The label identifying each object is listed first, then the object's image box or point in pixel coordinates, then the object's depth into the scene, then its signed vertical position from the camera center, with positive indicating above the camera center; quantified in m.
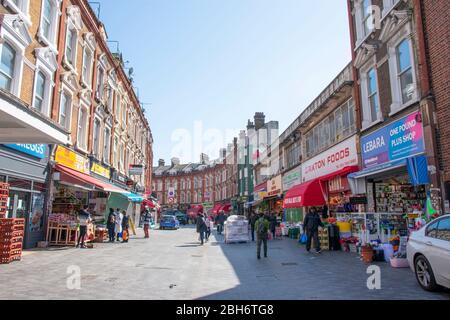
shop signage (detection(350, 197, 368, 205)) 14.21 +0.71
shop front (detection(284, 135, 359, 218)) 16.70 +1.72
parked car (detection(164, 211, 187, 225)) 56.19 +0.06
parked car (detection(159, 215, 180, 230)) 36.31 -0.47
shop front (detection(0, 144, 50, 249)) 12.34 +1.40
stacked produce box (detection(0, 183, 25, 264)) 10.04 -0.48
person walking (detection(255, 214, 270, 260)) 12.41 -0.43
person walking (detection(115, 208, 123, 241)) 19.72 -0.36
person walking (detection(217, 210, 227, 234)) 27.20 -0.22
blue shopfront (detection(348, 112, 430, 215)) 11.23 +1.73
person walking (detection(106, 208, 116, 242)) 18.45 -0.39
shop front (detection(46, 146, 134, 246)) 15.35 +1.23
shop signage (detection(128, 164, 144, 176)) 30.97 +4.36
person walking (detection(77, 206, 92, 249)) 14.97 -0.18
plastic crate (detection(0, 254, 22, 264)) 10.02 -1.16
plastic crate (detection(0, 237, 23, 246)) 10.04 -0.63
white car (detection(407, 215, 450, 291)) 6.19 -0.70
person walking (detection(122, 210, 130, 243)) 18.72 -0.51
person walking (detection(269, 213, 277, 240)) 21.43 -0.50
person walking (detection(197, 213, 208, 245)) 18.52 -0.41
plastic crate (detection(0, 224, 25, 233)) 10.04 -0.25
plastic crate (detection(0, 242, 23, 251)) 10.04 -0.78
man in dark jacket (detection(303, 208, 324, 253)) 13.98 -0.33
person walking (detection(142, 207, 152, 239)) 22.56 -0.42
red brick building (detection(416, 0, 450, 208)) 10.38 +4.55
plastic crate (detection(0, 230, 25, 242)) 9.98 -0.44
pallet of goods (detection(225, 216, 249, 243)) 18.88 -0.69
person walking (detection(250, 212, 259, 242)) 21.13 -0.42
